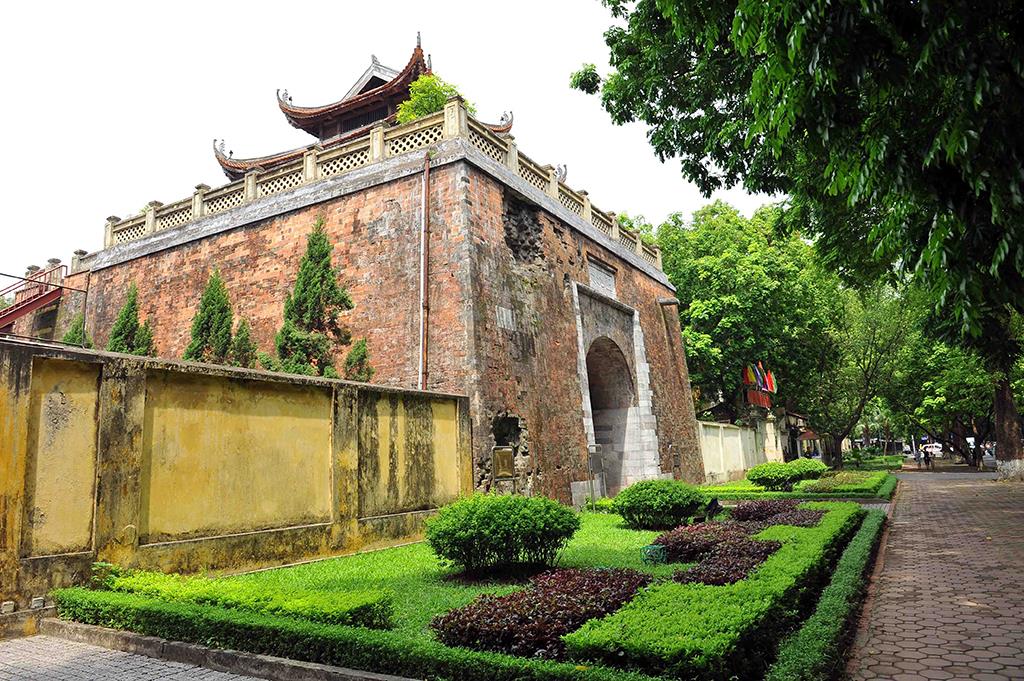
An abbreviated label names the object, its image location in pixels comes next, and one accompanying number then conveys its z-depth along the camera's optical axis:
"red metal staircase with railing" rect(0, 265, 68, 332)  18.73
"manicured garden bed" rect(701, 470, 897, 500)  16.98
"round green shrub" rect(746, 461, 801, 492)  18.92
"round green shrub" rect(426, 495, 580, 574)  7.35
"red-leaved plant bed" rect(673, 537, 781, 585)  6.16
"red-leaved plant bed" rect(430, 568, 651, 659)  4.46
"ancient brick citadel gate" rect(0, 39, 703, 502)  12.81
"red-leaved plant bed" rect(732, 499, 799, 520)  11.39
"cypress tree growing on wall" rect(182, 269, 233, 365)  15.07
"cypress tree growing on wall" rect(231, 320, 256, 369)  14.55
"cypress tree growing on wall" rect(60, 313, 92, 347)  17.50
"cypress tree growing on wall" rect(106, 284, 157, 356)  16.50
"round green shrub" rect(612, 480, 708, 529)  11.21
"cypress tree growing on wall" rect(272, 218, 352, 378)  13.52
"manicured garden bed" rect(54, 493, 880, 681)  4.01
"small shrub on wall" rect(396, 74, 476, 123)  21.20
